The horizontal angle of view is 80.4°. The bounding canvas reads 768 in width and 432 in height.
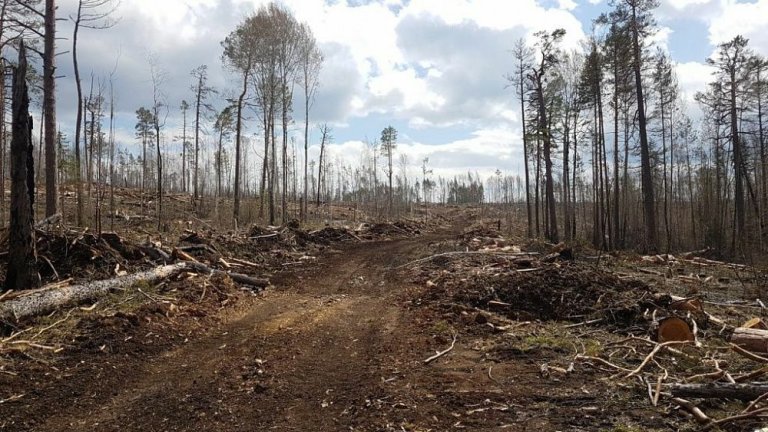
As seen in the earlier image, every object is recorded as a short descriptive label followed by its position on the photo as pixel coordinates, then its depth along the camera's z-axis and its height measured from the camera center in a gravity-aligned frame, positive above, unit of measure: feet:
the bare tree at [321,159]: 112.06 +15.97
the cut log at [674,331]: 20.13 -5.07
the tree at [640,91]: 69.15 +19.72
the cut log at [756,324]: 20.10 -4.83
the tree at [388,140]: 166.20 +30.18
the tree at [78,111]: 53.72 +15.48
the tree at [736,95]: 80.64 +22.19
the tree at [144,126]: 136.89 +31.52
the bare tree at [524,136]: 90.89 +16.20
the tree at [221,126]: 92.61 +23.93
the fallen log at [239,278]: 36.06 -4.30
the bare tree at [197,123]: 101.71 +24.93
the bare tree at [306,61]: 96.17 +34.64
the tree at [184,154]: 124.04 +22.57
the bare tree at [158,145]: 62.84 +13.66
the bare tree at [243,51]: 87.61 +33.62
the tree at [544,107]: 79.82 +20.65
